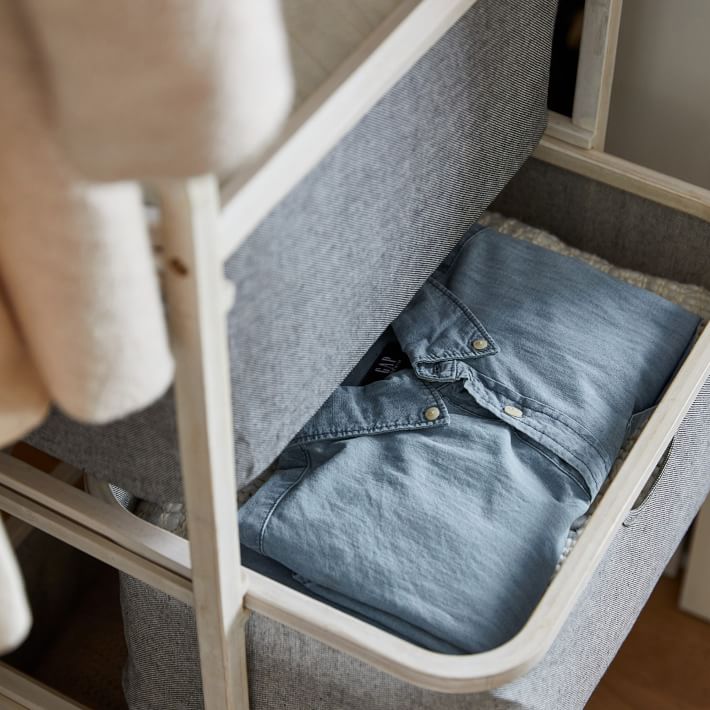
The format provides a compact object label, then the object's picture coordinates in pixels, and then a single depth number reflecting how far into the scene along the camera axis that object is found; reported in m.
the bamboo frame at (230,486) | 0.56
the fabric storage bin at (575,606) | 0.81
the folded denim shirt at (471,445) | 0.83
